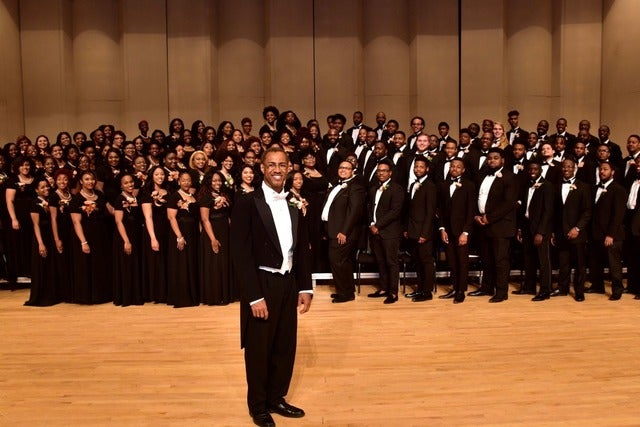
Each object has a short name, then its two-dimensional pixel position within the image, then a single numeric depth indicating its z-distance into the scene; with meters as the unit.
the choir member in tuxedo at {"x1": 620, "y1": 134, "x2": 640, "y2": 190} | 7.75
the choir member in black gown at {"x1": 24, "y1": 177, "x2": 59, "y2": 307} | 7.33
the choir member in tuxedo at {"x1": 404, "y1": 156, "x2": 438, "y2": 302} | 7.28
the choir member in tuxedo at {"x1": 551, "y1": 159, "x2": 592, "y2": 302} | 7.23
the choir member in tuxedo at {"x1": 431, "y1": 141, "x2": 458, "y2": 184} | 8.07
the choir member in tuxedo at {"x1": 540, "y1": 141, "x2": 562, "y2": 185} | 7.90
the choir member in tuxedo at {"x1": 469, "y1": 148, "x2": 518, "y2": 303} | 7.21
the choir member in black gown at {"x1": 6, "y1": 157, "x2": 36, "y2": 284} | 7.76
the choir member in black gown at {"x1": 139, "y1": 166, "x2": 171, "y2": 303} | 7.19
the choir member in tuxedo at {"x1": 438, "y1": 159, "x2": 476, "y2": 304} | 7.21
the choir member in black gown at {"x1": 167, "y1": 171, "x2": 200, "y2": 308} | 7.09
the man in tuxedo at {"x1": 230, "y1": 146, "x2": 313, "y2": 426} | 3.78
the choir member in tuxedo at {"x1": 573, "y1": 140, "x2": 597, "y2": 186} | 8.31
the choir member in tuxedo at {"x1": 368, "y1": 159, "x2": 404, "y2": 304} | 7.27
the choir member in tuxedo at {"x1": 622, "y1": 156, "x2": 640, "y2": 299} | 7.38
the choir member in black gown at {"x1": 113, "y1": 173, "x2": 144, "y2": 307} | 7.19
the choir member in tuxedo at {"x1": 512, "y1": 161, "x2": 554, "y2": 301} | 7.27
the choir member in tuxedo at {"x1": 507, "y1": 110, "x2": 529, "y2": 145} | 9.83
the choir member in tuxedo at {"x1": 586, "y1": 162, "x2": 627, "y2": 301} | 7.23
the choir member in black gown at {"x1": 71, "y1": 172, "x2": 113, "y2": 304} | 7.22
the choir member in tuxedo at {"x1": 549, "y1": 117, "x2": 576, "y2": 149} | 9.29
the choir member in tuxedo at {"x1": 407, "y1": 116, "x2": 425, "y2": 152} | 9.41
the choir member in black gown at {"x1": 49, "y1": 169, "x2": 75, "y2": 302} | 7.35
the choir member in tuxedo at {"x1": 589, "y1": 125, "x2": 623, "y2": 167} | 8.98
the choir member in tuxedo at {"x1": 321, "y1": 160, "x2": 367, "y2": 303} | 7.30
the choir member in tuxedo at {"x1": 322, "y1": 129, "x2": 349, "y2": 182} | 8.76
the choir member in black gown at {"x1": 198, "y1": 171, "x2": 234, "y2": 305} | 7.08
